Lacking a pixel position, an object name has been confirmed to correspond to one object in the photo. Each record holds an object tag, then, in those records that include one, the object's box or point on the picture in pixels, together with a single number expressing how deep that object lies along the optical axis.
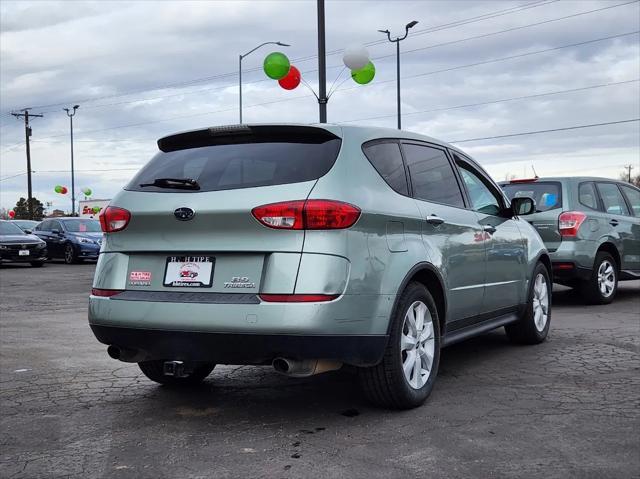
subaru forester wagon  9.76
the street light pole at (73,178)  55.97
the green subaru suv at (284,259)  4.09
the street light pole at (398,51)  30.62
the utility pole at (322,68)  15.19
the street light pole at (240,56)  27.52
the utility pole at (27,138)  55.06
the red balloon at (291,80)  15.64
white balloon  15.16
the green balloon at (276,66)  15.00
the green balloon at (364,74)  15.66
